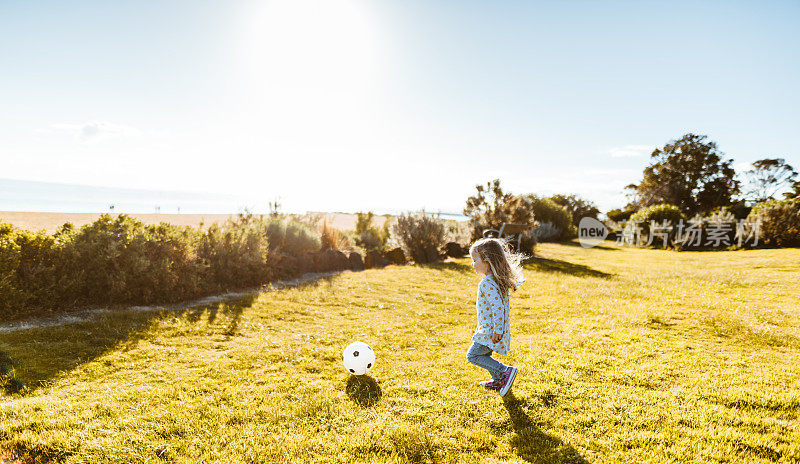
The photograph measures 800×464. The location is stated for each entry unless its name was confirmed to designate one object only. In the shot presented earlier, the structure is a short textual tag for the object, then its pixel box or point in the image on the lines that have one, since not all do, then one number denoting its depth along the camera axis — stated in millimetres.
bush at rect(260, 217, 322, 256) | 12312
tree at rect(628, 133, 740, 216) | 42750
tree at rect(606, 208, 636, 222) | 35156
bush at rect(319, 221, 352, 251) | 14433
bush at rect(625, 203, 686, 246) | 23516
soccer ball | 4957
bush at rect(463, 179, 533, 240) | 17375
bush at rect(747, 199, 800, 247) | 18156
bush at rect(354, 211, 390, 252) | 16781
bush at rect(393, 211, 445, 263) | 15641
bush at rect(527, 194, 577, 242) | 27350
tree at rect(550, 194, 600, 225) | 34938
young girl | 4355
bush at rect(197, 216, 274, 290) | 9555
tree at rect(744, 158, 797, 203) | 48281
